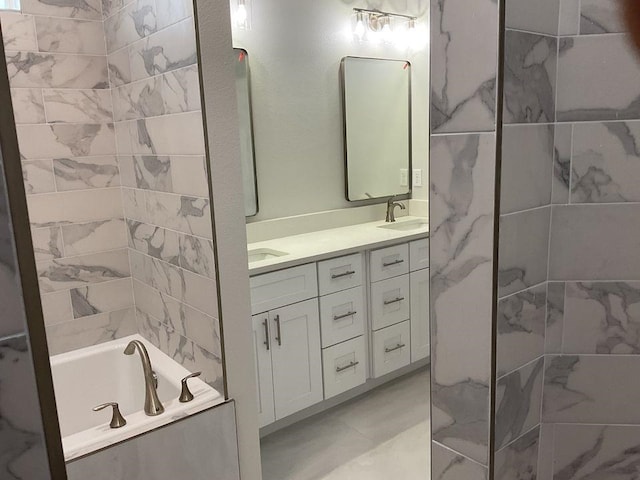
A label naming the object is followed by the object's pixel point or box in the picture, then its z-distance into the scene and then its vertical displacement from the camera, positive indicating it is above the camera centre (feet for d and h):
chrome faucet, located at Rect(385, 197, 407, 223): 11.66 -1.55
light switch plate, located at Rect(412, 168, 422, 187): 12.38 -0.91
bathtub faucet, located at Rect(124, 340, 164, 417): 6.08 -2.74
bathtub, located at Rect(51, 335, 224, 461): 7.23 -3.21
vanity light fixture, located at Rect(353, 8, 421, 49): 11.17 +2.32
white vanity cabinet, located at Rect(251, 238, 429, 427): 8.32 -3.12
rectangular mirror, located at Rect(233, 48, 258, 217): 9.35 +0.21
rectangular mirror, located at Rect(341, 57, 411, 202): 11.16 +0.26
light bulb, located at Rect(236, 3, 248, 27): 9.30 +2.19
